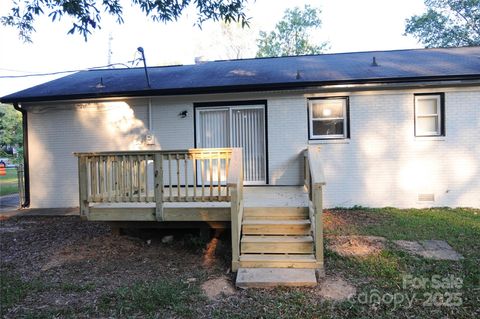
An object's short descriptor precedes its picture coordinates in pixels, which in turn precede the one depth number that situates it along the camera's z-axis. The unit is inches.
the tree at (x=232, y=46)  1494.8
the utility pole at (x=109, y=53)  1452.3
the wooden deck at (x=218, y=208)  204.4
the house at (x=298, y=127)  347.3
